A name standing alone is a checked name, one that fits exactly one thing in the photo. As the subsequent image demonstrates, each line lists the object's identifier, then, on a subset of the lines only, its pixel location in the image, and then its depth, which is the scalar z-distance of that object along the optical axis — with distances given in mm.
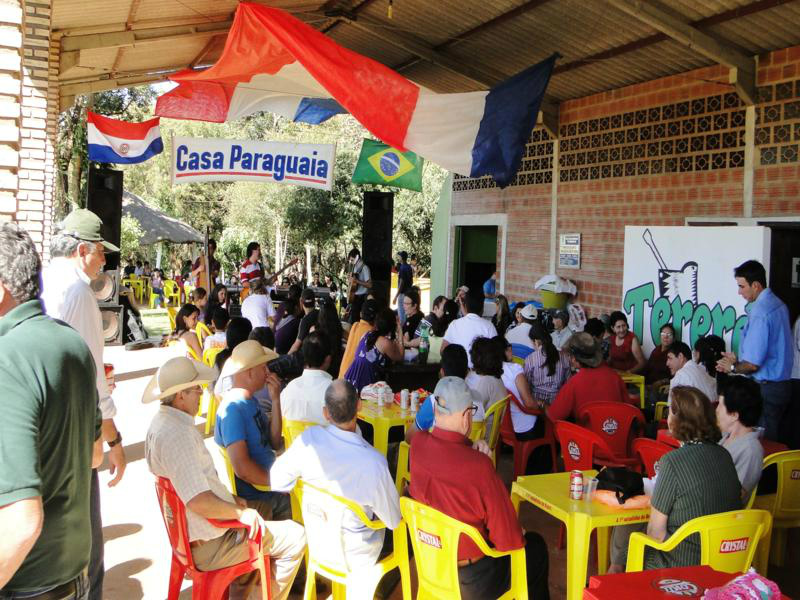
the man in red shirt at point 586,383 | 4754
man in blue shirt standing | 5301
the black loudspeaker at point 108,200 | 11961
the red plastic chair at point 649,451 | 3980
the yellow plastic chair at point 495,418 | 4836
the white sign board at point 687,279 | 6414
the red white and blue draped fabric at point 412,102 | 6422
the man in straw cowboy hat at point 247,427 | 3625
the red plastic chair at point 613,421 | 4637
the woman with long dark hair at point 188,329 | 7191
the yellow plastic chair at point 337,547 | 3055
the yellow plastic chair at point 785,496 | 3842
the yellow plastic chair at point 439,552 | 2807
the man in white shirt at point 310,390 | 4258
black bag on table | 3207
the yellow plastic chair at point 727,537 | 2758
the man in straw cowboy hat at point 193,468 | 2926
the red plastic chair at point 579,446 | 4371
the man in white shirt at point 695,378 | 4957
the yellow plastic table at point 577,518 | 3064
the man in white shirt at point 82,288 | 3232
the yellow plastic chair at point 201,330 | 8133
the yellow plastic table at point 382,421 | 4734
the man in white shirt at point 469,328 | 6480
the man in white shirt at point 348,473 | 3043
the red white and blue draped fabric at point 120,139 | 11203
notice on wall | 10031
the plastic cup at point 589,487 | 3287
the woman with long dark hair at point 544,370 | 5605
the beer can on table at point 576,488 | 3256
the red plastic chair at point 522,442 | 5293
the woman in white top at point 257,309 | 7855
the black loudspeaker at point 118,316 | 11577
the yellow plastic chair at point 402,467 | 4254
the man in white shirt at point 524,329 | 7234
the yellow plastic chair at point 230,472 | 3691
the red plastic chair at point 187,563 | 2979
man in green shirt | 1565
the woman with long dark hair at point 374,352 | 5871
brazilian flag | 11742
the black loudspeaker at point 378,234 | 13250
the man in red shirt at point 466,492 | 2867
